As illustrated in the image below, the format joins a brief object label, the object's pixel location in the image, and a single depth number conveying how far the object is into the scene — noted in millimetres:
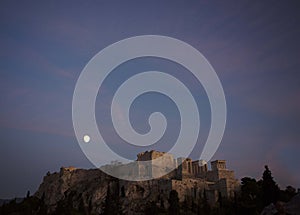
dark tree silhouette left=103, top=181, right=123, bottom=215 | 55456
